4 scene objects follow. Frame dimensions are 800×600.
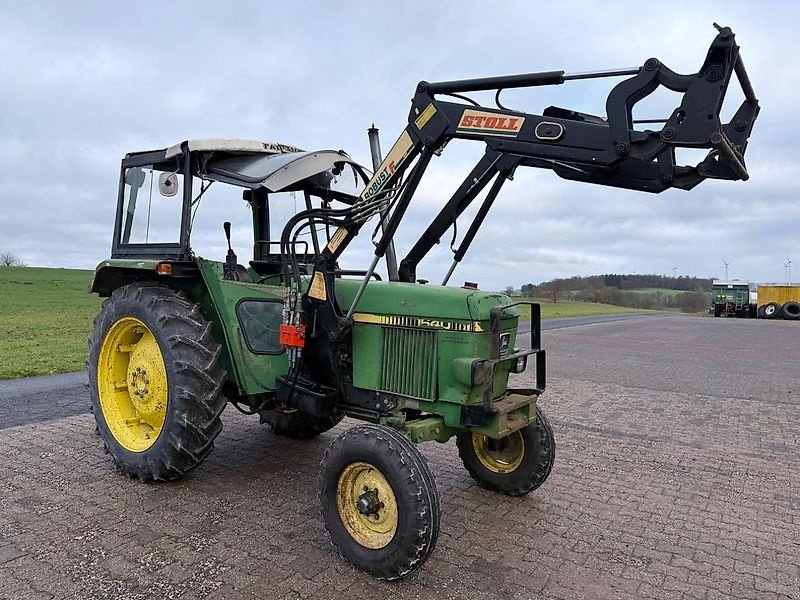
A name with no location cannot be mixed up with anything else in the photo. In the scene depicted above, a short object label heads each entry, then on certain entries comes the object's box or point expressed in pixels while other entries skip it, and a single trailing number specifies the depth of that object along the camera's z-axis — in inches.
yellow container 1566.2
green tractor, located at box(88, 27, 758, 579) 134.0
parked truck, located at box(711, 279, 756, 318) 1669.5
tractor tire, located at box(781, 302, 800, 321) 1502.2
